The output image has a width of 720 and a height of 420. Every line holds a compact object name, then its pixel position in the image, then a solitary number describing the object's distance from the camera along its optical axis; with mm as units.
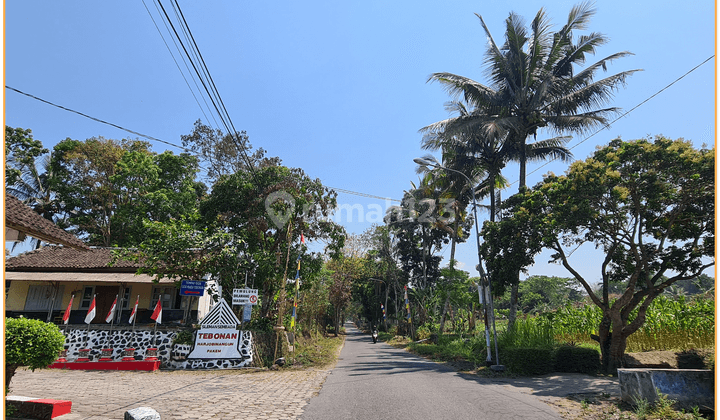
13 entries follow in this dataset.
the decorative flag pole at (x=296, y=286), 15955
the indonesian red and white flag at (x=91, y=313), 14514
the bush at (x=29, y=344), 5672
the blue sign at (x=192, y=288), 15304
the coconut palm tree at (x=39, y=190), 29766
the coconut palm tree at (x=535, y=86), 18656
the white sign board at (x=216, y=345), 14352
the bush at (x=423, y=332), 29789
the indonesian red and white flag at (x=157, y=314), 15016
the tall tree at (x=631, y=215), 11656
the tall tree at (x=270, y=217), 16906
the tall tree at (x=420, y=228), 30391
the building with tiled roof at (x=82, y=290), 20266
